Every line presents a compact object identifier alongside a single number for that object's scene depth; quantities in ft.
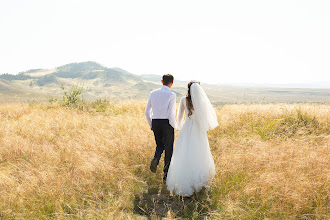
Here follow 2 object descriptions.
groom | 14.78
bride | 13.50
